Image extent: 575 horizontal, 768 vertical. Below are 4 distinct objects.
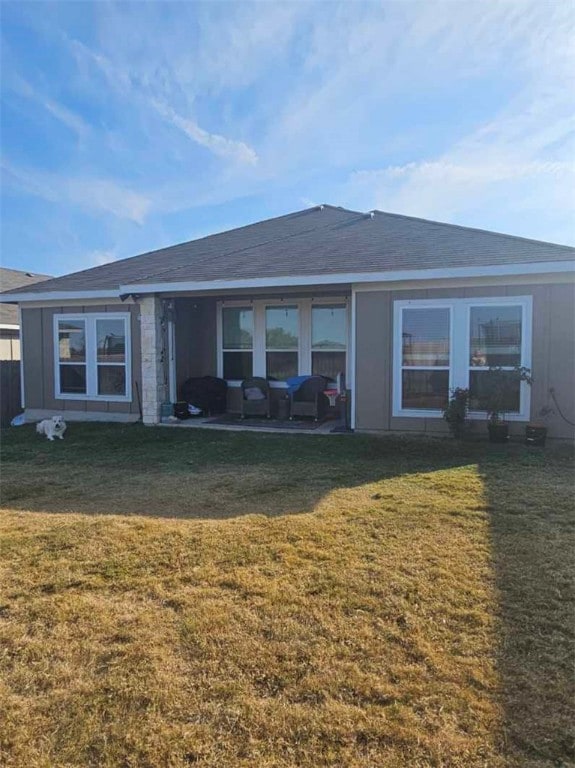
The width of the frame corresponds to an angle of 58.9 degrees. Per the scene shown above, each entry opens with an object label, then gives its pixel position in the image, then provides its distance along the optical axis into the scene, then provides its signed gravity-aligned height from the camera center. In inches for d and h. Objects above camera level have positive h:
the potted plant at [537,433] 276.4 -39.6
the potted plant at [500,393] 283.7 -18.6
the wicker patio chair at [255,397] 389.4 -29.3
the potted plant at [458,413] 291.0 -30.4
